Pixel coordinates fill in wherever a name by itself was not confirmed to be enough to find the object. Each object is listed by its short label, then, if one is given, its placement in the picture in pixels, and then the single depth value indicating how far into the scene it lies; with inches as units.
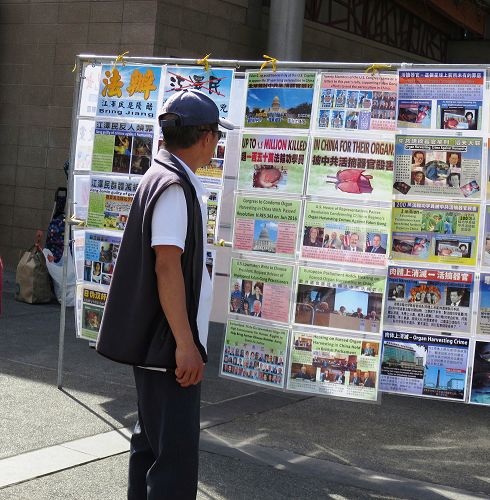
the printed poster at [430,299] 220.4
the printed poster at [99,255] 265.0
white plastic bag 410.9
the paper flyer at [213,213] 246.4
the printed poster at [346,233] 222.7
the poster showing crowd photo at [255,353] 232.7
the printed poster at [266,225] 231.5
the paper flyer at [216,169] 245.0
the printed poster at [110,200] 260.4
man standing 136.0
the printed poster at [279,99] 230.7
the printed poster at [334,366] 223.9
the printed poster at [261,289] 232.1
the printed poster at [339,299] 223.3
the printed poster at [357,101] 221.8
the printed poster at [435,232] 219.8
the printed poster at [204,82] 244.1
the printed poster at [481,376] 219.1
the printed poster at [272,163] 230.8
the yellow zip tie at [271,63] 232.4
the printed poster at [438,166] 218.7
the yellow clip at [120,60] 257.7
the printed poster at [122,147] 257.1
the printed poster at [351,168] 221.8
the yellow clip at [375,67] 219.9
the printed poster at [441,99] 216.5
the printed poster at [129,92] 255.3
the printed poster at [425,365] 220.1
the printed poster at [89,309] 267.4
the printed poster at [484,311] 219.5
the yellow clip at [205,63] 243.2
